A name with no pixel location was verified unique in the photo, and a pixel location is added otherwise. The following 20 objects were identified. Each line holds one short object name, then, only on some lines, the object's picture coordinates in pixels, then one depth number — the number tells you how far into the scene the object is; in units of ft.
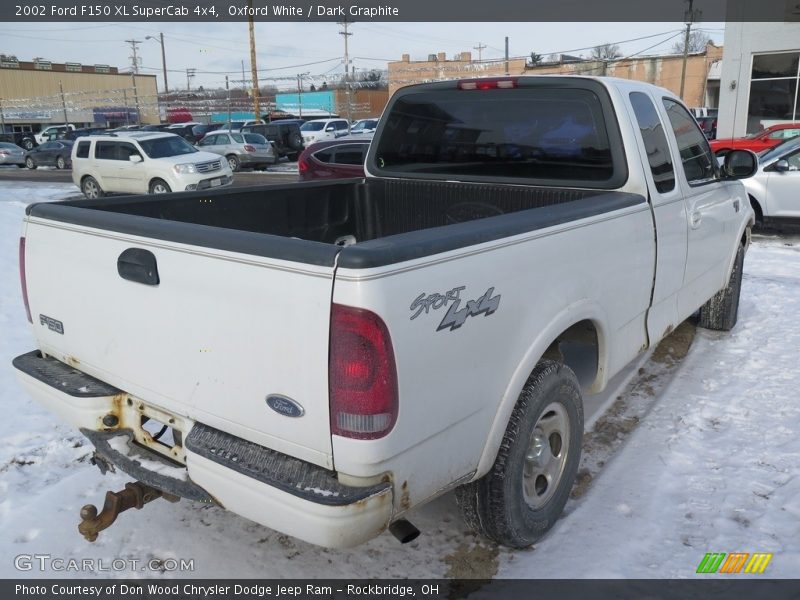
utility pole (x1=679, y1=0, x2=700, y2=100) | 141.59
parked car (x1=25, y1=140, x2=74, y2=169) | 98.07
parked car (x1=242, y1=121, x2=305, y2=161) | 94.22
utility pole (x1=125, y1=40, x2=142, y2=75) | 285.47
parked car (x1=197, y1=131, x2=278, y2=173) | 81.76
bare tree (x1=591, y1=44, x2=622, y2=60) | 232.53
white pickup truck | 6.91
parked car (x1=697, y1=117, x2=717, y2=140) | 95.86
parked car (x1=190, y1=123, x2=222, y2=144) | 105.91
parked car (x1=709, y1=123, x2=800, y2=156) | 56.62
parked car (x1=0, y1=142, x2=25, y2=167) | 100.83
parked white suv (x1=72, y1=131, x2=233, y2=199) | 55.67
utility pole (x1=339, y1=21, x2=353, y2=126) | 173.76
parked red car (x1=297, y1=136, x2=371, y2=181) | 46.11
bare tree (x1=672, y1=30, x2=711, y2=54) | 232.32
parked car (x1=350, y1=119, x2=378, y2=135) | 100.68
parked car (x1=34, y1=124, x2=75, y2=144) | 128.77
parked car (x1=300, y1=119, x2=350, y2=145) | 101.76
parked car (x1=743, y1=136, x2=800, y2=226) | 33.78
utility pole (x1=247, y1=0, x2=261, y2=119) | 119.96
